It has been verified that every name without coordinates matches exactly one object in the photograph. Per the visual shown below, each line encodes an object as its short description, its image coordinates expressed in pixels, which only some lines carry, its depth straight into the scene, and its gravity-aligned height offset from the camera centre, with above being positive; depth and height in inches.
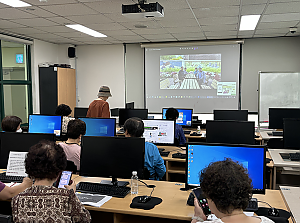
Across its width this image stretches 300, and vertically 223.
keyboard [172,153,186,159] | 142.1 -28.8
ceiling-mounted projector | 149.3 +48.1
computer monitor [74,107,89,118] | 263.2 -11.4
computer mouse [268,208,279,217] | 74.0 -30.1
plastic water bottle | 91.0 -27.4
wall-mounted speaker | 322.3 +55.0
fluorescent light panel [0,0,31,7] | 159.3 +56.0
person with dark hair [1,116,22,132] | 130.2 -11.0
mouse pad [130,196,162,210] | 79.5 -30.2
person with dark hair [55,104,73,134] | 191.2 -7.5
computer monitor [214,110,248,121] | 200.2 -11.4
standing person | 205.0 -6.0
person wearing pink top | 112.9 -16.8
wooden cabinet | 292.8 +13.3
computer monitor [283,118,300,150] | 134.0 -16.4
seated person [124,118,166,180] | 108.5 -21.7
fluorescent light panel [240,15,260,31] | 196.4 +57.9
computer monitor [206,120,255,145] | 135.8 -16.0
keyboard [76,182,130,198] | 89.3 -29.2
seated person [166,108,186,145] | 170.7 -21.8
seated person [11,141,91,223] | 59.0 -20.8
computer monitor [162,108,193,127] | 234.4 -14.8
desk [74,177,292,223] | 76.7 -30.6
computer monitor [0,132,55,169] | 107.5 -15.8
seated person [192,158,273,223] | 49.8 -16.6
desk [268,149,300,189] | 125.3 -29.3
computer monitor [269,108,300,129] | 183.2 -10.6
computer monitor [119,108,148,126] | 214.5 -11.0
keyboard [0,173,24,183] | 100.2 -28.3
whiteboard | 270.1 +7.5
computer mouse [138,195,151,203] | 83.0 -29.7
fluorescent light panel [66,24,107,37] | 223.0 +59.5
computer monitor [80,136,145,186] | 94.3 -19.3
